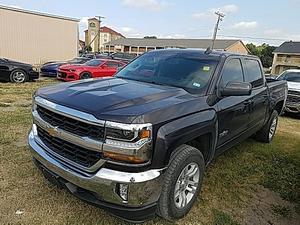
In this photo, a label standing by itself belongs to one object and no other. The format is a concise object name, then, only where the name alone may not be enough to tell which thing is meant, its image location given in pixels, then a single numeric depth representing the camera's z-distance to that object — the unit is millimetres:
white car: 7435
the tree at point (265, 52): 54611
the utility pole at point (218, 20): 36771
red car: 10395
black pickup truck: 1841
